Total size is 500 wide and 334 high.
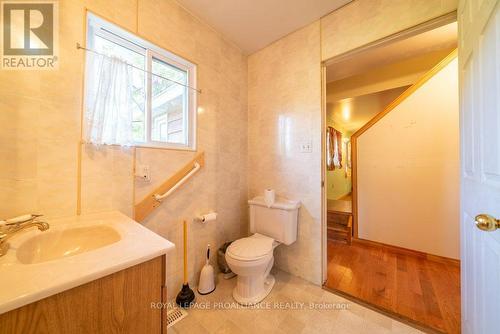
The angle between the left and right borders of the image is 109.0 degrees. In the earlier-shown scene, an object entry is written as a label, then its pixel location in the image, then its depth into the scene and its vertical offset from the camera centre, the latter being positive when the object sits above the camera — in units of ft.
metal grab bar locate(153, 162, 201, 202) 4.41 -0.40
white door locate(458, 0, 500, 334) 2.02 +0.12
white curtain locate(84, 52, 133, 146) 3.57 +1.39
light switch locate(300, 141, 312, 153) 5.65 +0.68
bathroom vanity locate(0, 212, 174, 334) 1.48 -1.16
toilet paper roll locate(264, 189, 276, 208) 5.68 -0.96
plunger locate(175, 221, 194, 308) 4.55 -3.30
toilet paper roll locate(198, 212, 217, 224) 5.15 -1.44
